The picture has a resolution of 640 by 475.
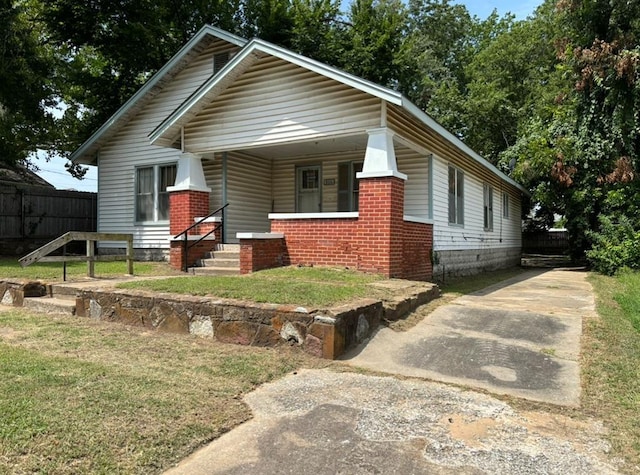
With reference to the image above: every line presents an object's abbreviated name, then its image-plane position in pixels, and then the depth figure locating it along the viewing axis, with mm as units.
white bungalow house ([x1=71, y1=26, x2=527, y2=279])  9398
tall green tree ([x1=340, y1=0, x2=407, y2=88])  22953
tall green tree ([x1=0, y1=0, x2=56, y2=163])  14461
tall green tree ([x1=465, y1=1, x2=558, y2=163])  29547
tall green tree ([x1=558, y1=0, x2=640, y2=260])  15680
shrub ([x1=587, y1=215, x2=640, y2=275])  15008
